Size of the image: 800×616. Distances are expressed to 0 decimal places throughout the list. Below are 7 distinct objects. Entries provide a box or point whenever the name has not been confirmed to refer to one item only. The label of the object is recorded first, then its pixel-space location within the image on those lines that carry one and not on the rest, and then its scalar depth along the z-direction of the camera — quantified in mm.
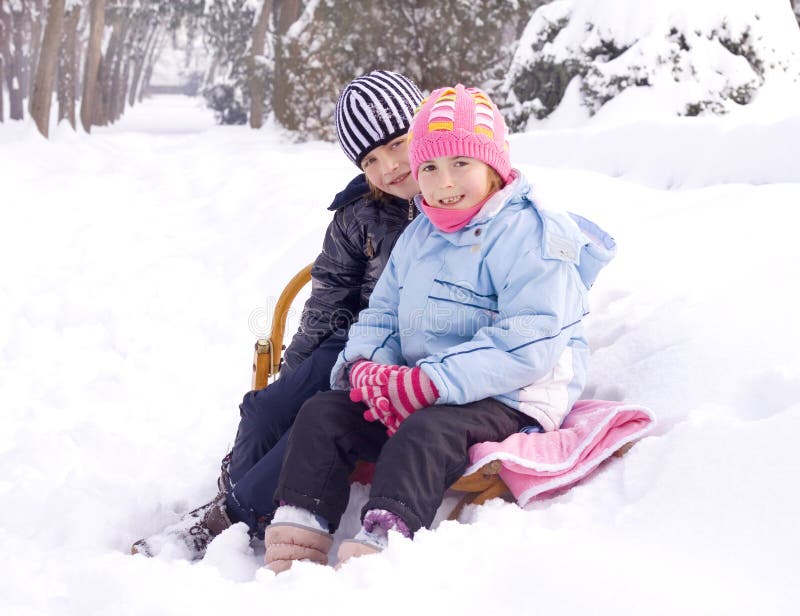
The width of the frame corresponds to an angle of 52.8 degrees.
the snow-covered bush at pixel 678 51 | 8781
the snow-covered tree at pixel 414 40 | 14883
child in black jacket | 2434
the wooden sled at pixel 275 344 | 2934
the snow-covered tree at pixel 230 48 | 23203
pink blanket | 1988
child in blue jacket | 1981
